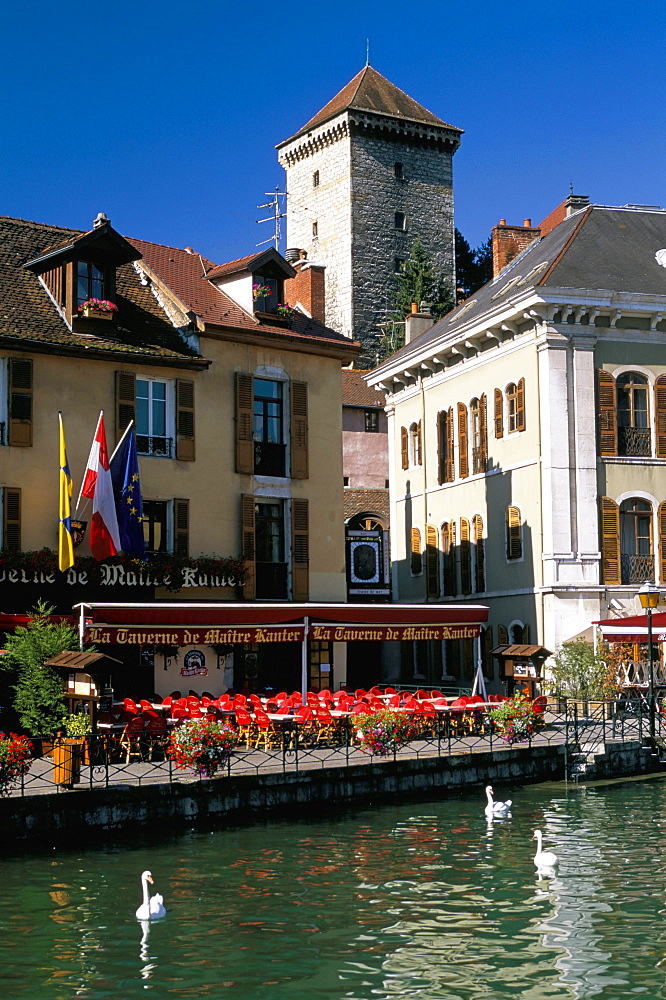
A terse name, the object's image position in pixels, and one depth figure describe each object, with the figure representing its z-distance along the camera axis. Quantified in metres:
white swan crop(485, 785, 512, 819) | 21.27
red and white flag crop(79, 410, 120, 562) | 26.33
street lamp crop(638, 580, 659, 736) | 28.61
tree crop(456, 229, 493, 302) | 87.62
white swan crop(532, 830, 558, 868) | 17.05
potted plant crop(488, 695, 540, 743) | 26.25
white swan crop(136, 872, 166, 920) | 14.75
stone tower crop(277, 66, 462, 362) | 78.69
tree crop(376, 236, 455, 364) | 76.56
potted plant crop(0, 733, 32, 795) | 19.20
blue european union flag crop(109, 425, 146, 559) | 27.20
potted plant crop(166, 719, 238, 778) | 21.45
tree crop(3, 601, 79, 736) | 23.12
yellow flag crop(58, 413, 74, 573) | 26.06
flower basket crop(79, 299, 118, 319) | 29.67
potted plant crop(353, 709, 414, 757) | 24.19
